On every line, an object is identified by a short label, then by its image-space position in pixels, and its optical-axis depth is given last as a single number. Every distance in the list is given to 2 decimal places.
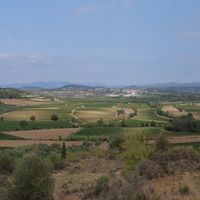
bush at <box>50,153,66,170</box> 41.22
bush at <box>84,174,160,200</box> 18.81
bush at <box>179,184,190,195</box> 23.01
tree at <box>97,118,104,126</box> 97.14
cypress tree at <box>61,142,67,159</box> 47.53
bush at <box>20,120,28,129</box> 91.50
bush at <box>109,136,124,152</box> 55.35
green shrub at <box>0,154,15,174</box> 35.72
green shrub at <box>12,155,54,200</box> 21.86
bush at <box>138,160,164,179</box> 27.78
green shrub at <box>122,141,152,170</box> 33.82
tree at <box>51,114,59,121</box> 105.31
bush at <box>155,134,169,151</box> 42.66
